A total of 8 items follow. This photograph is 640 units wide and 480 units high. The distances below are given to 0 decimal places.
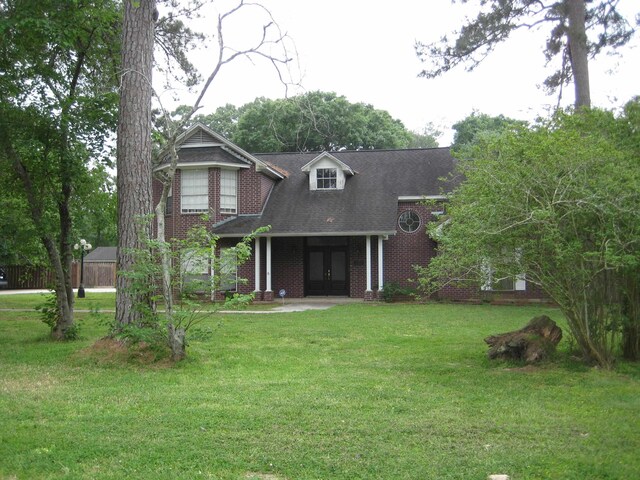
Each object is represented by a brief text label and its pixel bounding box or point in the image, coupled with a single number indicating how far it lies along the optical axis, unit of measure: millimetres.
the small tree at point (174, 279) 8945
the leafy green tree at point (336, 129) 36738
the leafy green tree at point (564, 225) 7754
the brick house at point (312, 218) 22375
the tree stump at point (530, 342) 9109
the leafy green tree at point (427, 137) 62631
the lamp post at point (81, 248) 28698
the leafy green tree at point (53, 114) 11281
